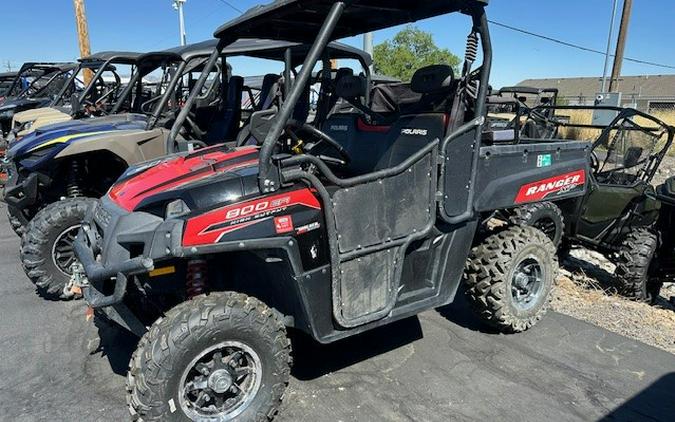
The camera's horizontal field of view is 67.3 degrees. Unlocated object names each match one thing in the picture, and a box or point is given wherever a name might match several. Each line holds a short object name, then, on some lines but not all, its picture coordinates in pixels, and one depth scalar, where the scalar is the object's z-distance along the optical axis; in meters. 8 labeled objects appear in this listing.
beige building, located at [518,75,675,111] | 45.56
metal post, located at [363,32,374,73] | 8.95
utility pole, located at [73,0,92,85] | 14.07
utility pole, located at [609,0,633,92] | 15.88
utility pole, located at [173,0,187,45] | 24.72
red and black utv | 2.49
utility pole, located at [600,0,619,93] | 18.73
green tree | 44.16
